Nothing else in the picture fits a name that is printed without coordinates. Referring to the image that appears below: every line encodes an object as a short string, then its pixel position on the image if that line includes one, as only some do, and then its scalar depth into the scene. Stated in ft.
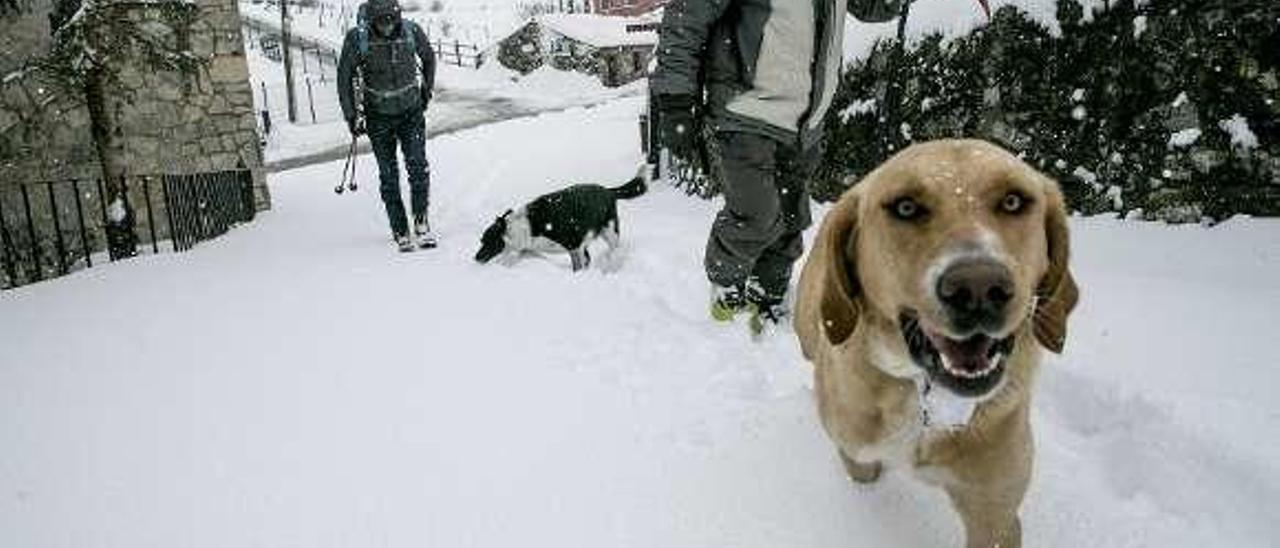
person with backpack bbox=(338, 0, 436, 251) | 22.49
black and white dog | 20.63
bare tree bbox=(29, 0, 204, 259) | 23.49
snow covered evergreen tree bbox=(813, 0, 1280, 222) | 13.41
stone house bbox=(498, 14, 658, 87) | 112.78
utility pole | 92.38
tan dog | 5.35
